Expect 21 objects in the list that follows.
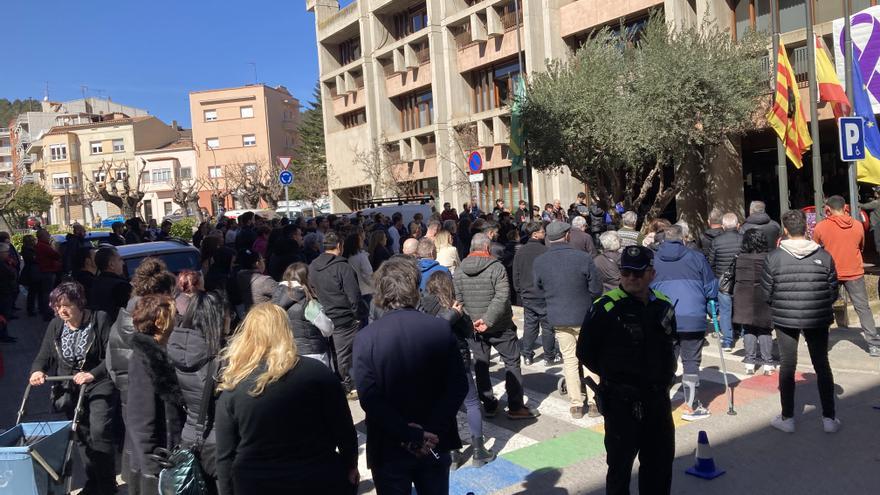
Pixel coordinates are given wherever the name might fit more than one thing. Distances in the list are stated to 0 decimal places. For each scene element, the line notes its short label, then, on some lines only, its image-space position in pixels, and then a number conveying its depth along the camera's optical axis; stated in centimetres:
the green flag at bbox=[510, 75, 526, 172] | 2073
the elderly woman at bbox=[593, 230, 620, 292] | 804
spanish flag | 1349
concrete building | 2192
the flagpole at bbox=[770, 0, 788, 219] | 1318
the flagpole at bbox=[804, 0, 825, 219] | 1191
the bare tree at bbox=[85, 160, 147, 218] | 3484
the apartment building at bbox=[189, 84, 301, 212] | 6938
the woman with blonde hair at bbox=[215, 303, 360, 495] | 339
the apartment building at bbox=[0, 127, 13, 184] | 11425
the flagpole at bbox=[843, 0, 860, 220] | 1109
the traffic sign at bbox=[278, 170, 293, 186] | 2166
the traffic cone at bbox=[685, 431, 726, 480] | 549
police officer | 432
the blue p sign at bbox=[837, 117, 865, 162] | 1023
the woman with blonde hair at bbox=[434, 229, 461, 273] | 830
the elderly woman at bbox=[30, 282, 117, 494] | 546
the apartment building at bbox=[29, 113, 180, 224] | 7338
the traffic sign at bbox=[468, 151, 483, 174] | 1852
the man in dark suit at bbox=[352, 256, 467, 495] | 370
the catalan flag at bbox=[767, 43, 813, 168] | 1352
